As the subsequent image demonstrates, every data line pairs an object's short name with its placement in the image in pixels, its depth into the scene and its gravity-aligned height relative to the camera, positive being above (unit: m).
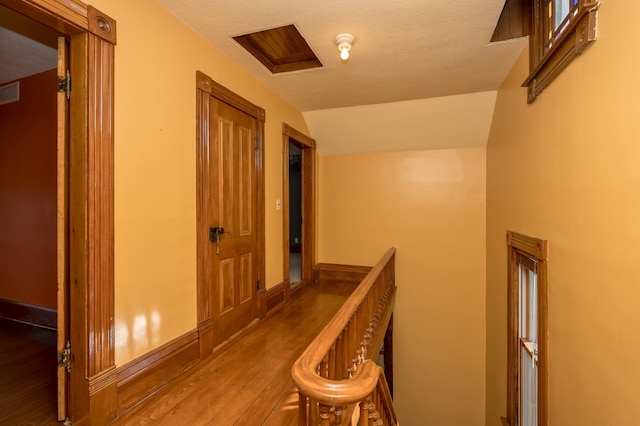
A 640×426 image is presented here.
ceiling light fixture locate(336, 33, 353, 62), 2.39 +1.32
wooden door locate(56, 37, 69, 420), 1.65 -0.06
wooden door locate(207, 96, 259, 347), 2.55 -0.03
